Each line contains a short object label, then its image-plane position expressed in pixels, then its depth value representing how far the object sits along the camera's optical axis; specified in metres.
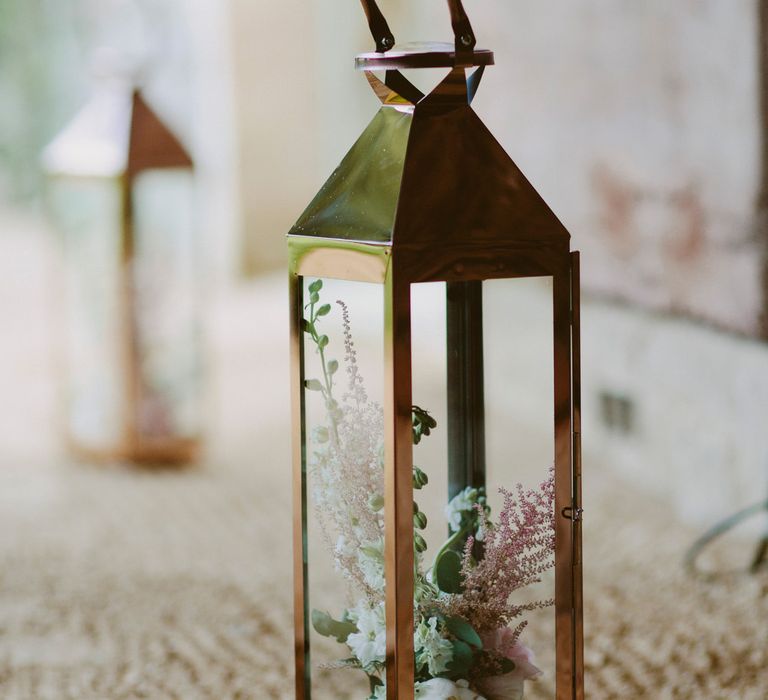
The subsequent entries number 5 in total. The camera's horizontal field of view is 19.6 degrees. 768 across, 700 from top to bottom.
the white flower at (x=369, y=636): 1.79
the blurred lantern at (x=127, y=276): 3.69
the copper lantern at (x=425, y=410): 1.70
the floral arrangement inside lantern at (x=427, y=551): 1.78
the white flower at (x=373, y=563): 1.78
